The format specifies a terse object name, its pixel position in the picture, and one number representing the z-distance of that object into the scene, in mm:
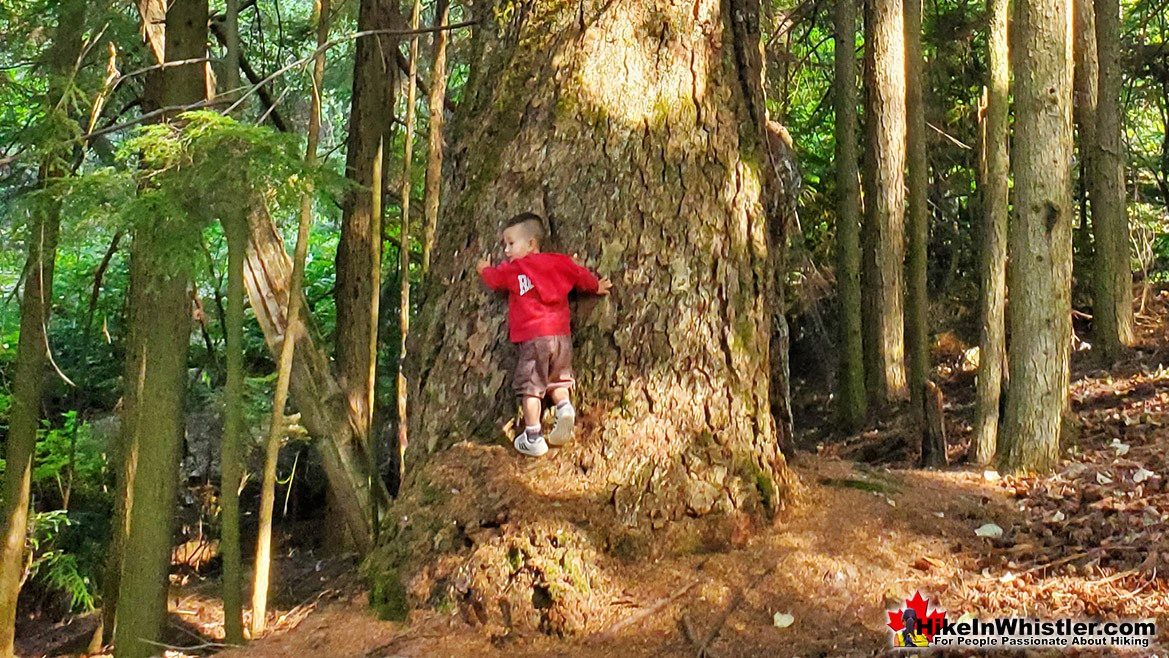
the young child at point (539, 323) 5043
